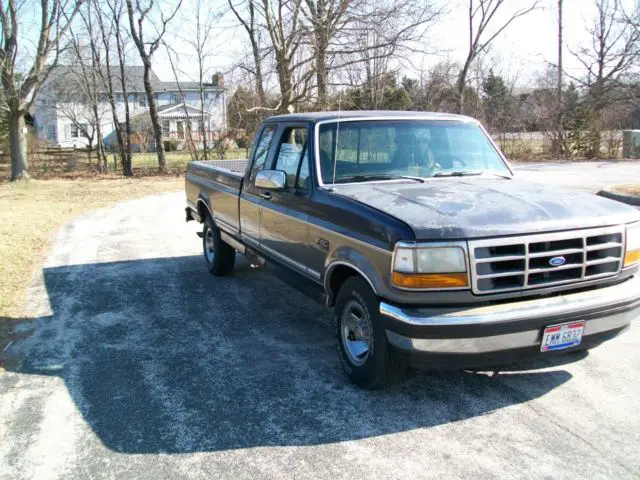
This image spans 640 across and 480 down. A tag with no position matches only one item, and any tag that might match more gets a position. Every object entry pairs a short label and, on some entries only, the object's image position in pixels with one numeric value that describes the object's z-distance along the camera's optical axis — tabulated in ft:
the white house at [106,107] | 146.51
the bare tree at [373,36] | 66.74
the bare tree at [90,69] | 91.82
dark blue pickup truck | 11.30
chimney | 81.81
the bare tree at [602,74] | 105.70
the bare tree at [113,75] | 85.87
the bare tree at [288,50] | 69.51
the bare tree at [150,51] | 87.25
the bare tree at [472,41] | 102.63
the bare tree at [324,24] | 67.10
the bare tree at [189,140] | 90.68
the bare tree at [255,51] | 76.85
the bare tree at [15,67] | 69.00
